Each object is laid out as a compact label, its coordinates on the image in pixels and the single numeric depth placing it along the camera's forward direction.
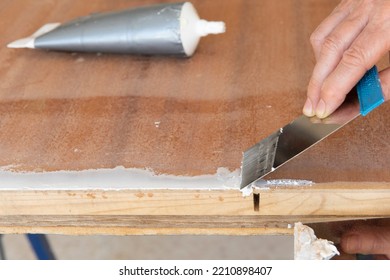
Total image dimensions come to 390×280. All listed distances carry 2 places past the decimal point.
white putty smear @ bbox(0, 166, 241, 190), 0.78
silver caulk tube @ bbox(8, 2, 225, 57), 0.89
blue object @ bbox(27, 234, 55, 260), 1.08
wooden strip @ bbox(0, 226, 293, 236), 0.81
